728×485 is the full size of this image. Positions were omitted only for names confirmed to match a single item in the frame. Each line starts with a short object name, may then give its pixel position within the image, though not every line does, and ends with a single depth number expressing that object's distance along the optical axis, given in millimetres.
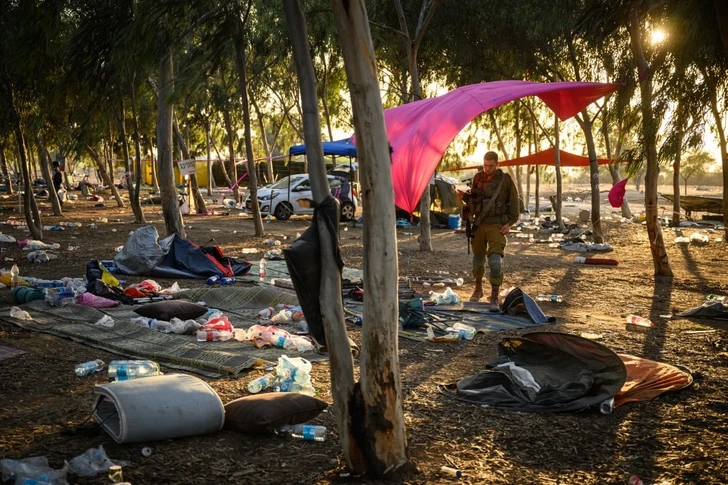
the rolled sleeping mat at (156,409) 4531
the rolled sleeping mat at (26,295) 9594
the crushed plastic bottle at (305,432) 4924
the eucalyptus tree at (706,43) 7438
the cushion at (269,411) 4852
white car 26719
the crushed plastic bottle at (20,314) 8469
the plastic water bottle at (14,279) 10750
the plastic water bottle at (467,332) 8062
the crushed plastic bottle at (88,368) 6344
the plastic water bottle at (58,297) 9367
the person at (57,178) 35078
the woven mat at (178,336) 6684
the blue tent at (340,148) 21844
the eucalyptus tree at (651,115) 10859
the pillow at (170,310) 8609
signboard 26891
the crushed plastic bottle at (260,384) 5879
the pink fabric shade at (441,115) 9805
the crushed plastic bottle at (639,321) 8834
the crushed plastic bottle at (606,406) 5500
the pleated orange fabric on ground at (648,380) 5785
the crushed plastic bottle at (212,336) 7699
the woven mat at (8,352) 6815
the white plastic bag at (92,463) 4137
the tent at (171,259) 12398
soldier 9664
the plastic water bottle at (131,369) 6125
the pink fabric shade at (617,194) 17562
